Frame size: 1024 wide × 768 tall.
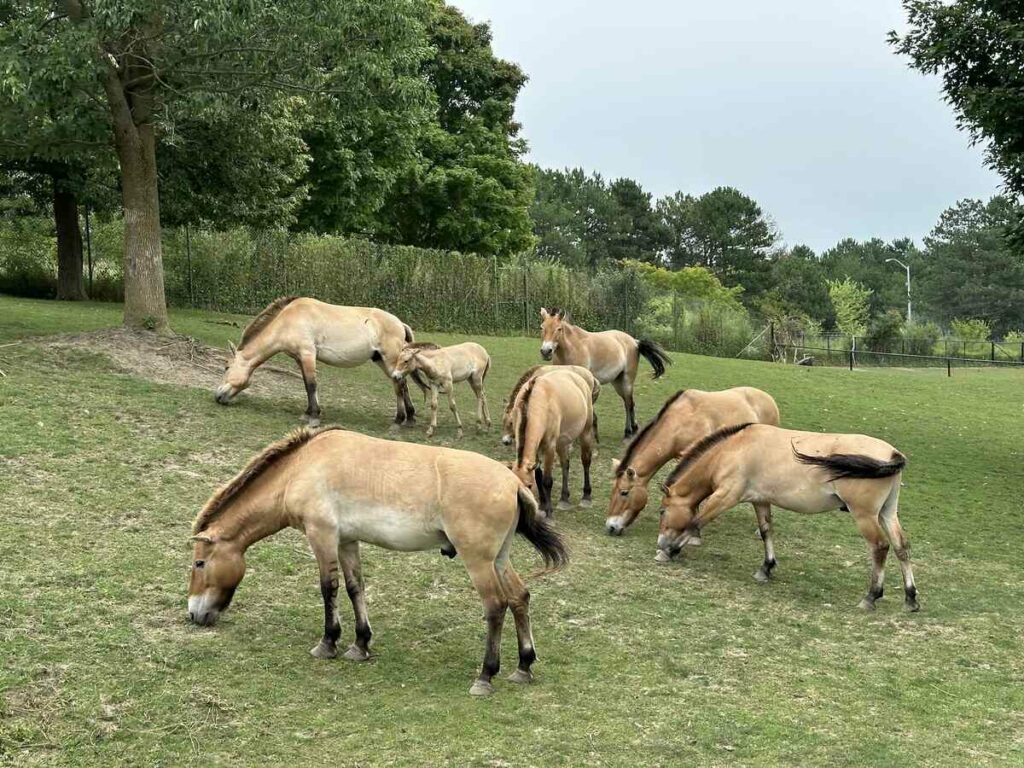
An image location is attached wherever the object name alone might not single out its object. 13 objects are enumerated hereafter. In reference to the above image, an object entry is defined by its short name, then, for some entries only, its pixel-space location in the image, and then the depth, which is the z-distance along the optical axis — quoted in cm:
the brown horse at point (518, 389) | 1052
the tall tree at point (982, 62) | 1309
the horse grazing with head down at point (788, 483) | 789
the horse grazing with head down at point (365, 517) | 579
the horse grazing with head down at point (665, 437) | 973
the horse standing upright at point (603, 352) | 1413
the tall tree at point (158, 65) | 1239
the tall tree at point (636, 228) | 9394
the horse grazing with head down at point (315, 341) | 1296
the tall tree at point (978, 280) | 8031
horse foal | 1333
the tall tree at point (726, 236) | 8962
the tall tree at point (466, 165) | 3838
